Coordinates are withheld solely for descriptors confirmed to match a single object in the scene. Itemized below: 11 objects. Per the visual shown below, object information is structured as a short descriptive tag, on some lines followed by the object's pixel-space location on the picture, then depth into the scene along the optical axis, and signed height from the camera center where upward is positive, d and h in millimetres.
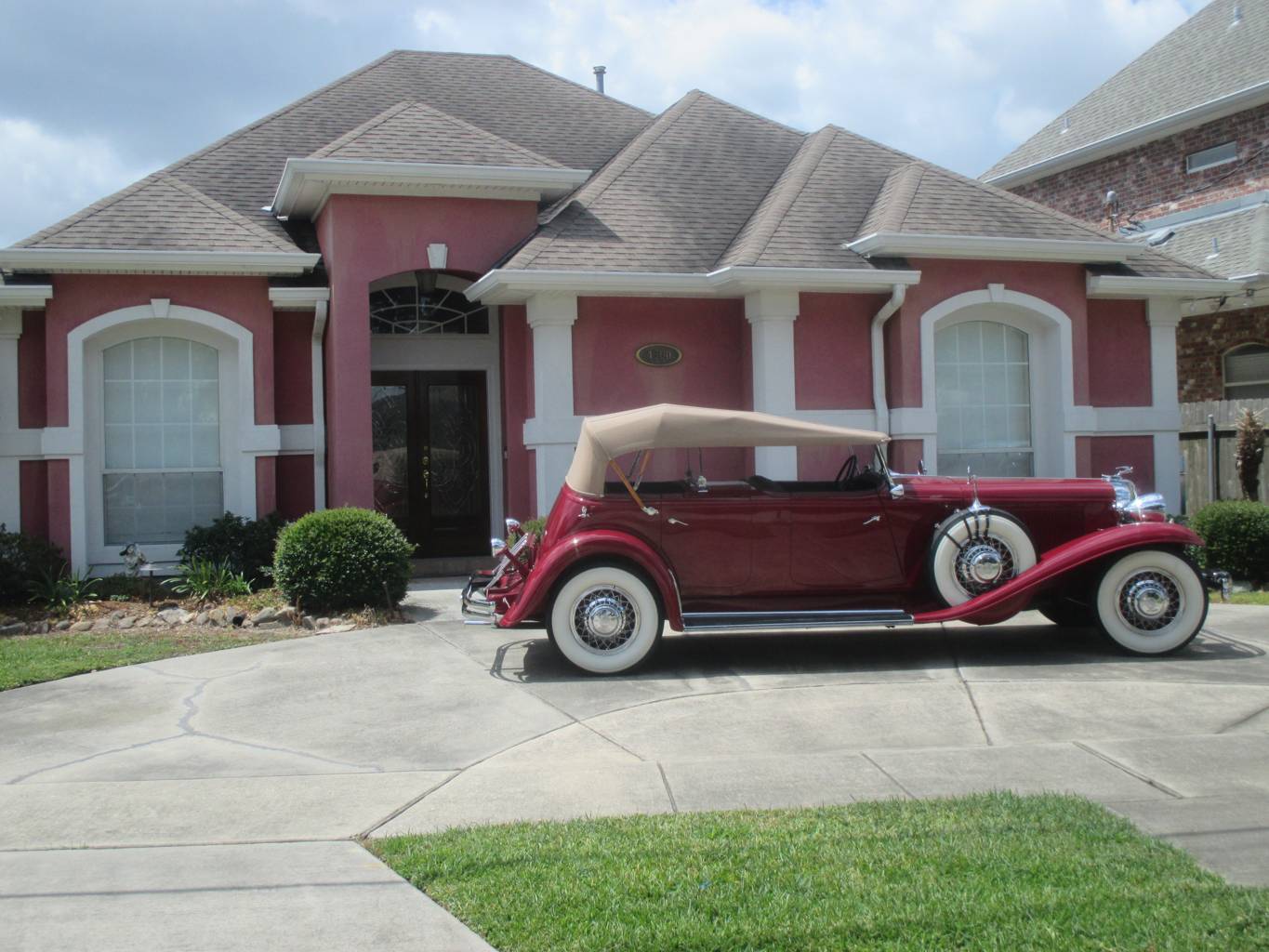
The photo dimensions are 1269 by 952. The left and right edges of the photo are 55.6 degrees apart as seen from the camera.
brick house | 18531 +5840
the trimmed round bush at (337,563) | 10703 -571
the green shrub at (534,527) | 10939 -308
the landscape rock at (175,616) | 10922 -1038
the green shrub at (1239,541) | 12539 -653
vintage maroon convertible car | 8133 -510
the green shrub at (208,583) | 11656 -791
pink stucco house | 12594 +1838
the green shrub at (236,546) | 12328 -456
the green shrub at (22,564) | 11523 -567
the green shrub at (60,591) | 11367 -825
